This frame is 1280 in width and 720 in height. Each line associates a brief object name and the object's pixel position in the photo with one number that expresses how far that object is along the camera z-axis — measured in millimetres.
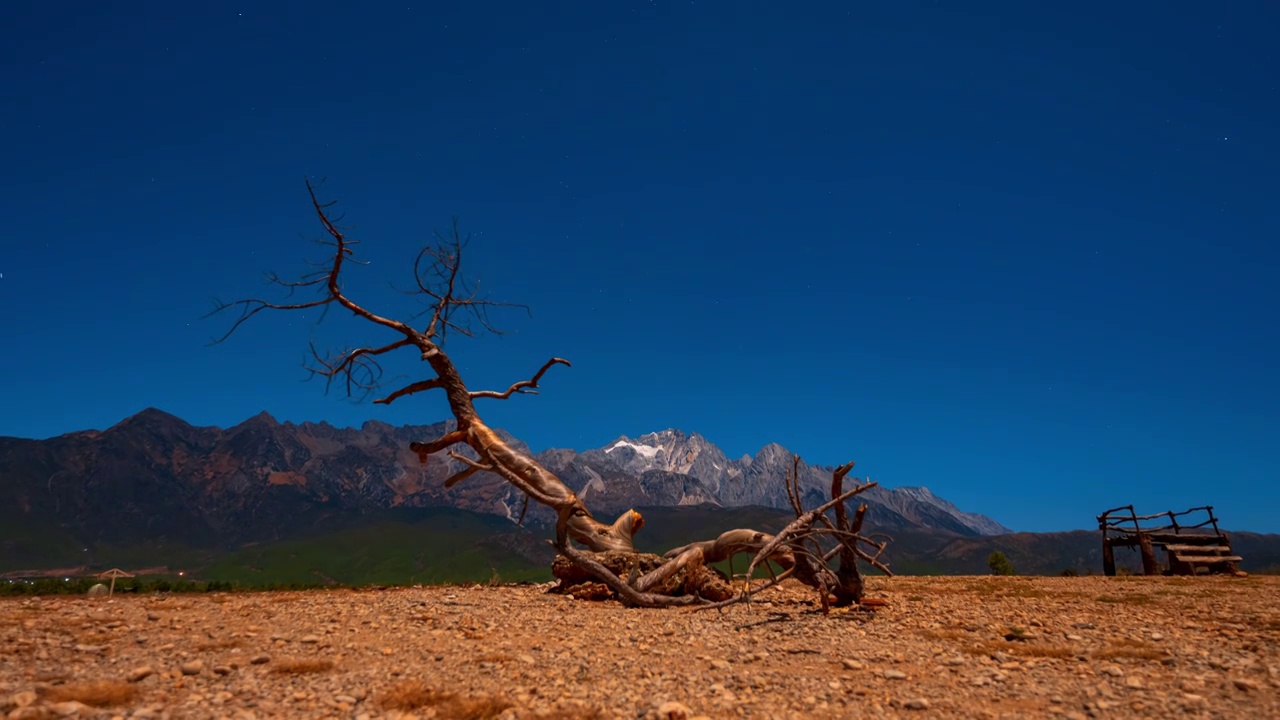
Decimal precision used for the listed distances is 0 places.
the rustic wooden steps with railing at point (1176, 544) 29562
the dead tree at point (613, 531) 15422
